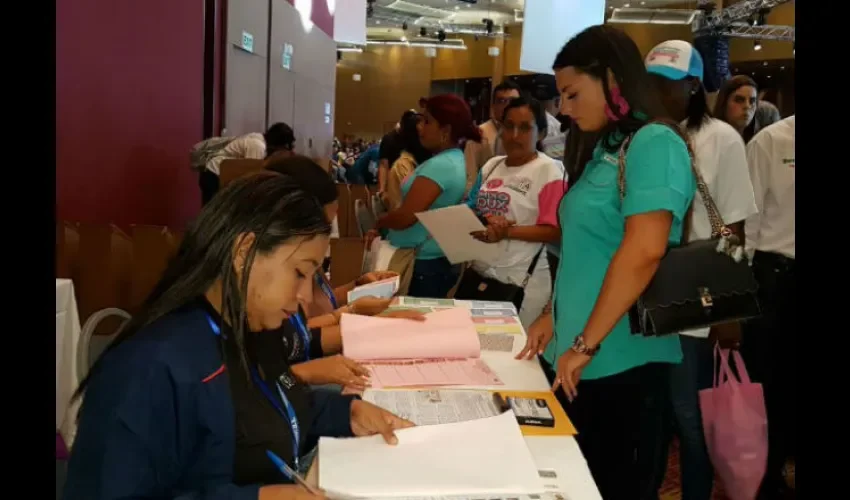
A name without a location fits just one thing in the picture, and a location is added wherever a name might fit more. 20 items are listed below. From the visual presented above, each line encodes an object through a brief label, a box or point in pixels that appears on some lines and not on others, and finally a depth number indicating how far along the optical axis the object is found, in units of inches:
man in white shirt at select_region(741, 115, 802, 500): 104.3
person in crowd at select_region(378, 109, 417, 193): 185.2
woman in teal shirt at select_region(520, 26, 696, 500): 56.9
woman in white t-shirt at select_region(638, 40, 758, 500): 80.9
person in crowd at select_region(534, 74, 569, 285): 143.9
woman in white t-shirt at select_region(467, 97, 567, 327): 101.9
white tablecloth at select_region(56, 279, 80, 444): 78.5
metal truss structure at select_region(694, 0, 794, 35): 422.0
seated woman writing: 35.7
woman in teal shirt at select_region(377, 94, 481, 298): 113.6
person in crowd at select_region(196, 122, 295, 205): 158.1
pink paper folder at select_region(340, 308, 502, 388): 67.6
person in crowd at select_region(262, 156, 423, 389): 61.9
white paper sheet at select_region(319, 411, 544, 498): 41.9
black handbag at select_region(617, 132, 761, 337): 58.8
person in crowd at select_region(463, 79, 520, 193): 142.2
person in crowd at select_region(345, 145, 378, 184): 284.7
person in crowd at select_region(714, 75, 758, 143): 124.6
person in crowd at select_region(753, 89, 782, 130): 144.0
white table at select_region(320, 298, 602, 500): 43.4
